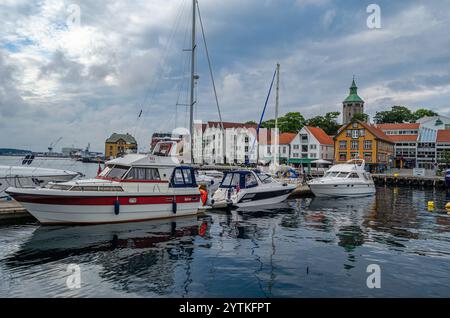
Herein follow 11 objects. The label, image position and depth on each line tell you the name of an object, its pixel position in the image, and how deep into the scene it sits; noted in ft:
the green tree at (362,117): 359.31
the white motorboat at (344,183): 111.55
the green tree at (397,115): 351.44
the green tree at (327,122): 339.36
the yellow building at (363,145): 228.63
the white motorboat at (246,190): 78.74
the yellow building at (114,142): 508.94
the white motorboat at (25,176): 72.59
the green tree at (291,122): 317.91
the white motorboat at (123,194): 52.65
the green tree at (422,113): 334.54
